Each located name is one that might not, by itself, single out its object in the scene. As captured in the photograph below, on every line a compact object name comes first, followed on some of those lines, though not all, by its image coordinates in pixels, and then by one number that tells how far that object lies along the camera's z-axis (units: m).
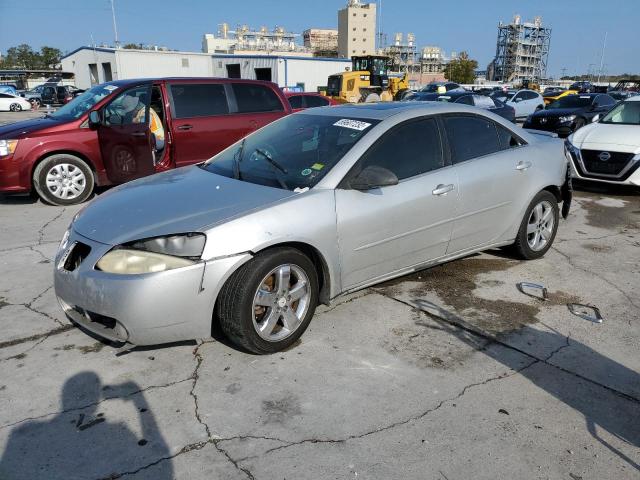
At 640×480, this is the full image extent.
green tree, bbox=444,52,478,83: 98.38
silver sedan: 2.96
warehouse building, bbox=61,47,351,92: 40.25
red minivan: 6.93
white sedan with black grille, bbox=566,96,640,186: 7.79
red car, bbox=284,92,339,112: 14.30
